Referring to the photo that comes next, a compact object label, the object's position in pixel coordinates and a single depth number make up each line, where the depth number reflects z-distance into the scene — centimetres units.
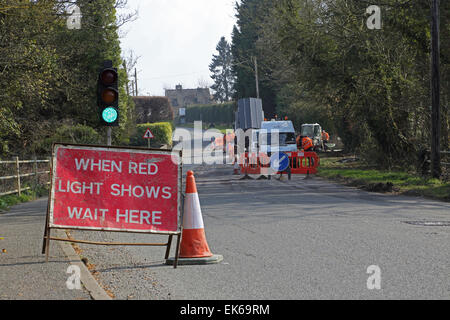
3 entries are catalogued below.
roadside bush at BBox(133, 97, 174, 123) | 8300
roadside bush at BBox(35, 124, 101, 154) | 3238
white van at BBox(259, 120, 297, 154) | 3108
